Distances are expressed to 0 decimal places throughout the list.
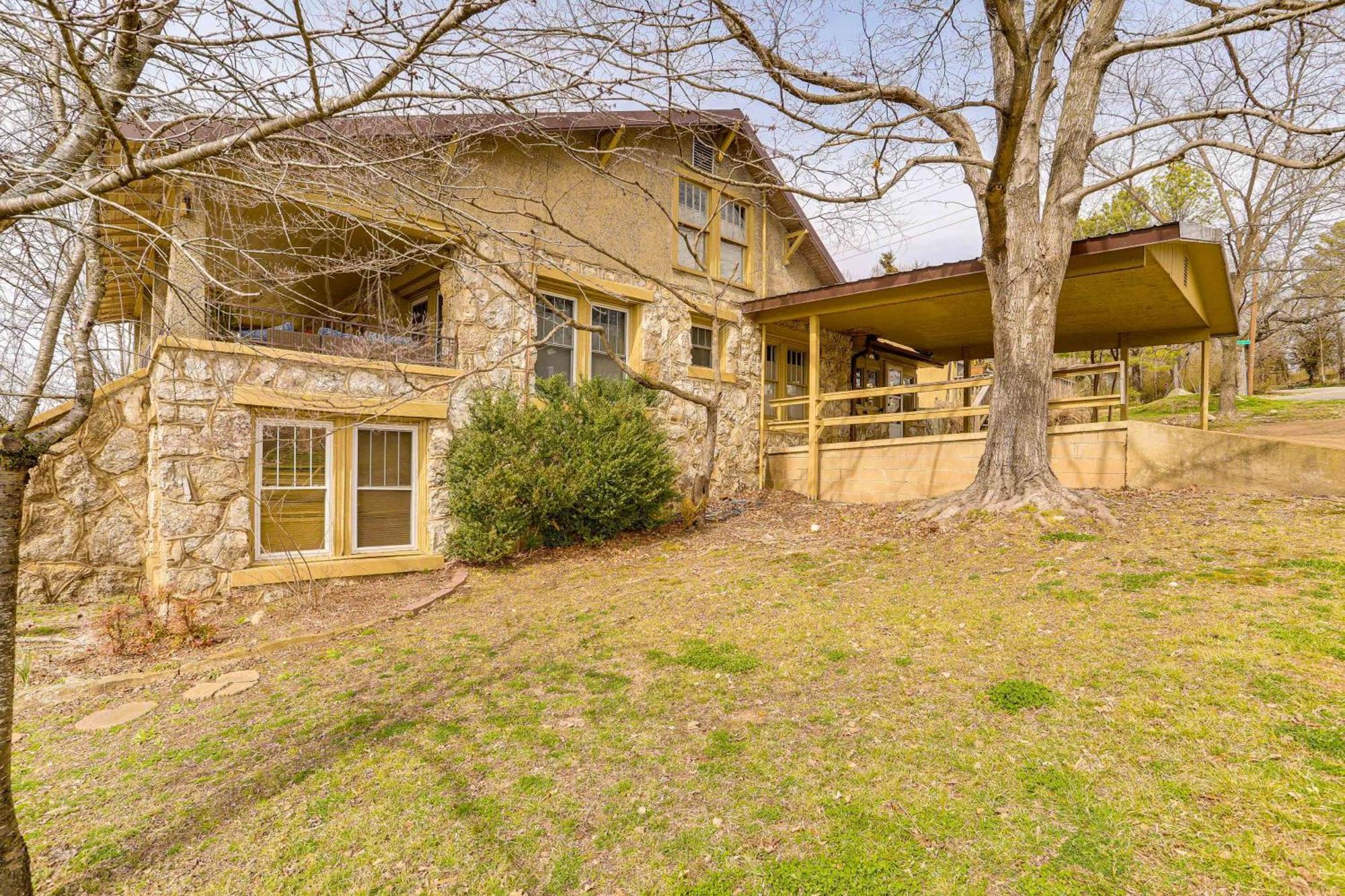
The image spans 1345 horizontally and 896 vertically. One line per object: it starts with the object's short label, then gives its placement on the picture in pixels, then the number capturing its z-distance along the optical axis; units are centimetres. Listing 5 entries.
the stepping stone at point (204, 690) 454
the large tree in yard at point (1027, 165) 667
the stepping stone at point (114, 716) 416
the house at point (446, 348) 649
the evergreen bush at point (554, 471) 783
